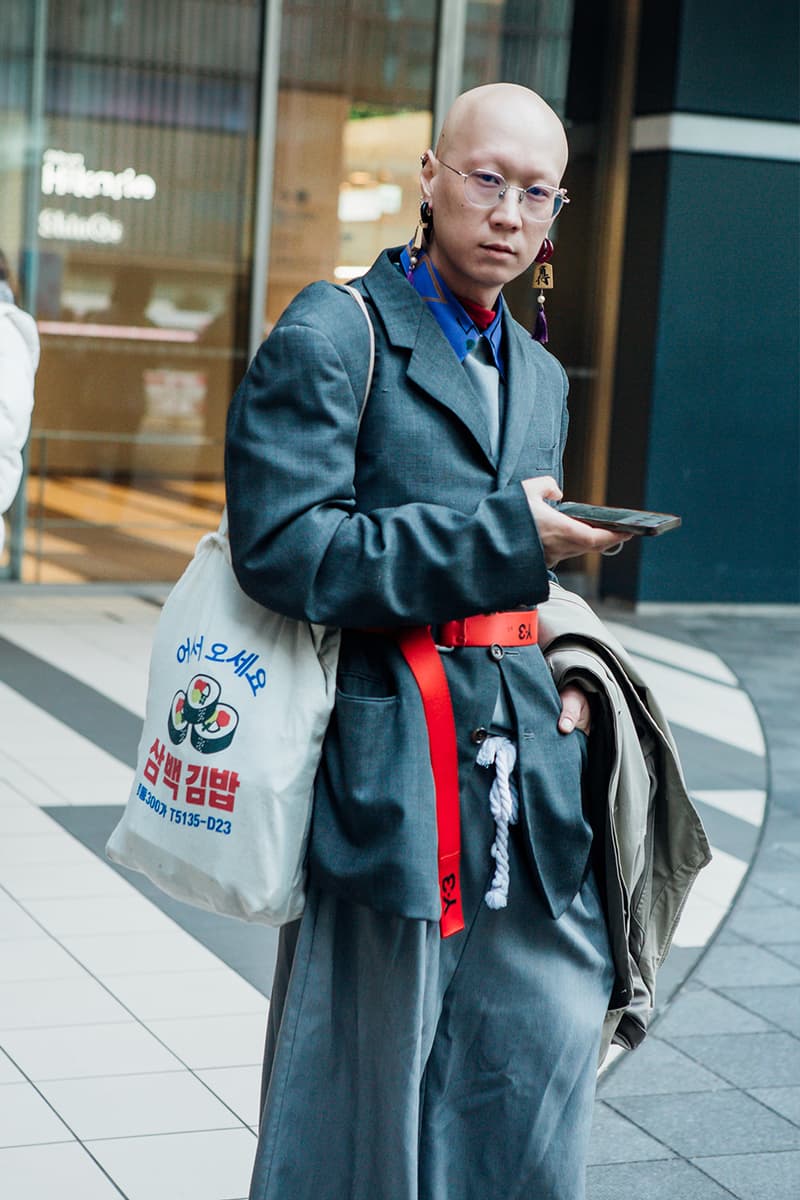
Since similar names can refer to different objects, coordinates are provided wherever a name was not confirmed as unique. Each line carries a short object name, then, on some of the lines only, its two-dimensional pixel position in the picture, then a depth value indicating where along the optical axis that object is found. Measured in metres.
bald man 1.96
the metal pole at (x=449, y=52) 10.80
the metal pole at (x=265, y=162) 10.41
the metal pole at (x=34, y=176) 9.92
